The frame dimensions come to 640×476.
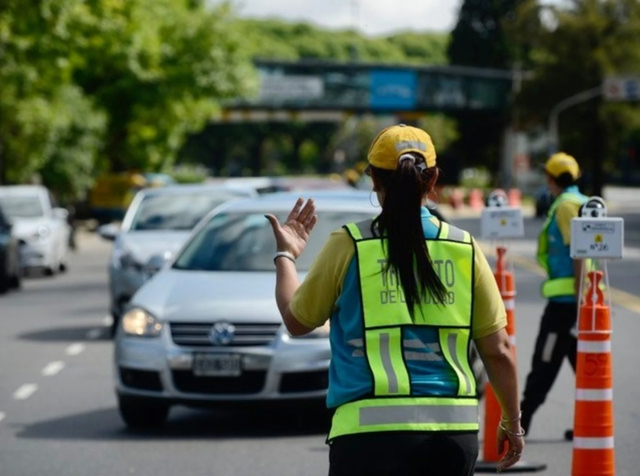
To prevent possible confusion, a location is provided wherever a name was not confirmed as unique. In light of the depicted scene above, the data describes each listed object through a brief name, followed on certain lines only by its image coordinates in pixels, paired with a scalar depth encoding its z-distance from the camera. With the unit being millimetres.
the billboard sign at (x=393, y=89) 96562
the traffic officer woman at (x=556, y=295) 10102
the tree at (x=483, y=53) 83688
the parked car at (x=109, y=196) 58969
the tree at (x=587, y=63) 76438
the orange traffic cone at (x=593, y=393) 7328
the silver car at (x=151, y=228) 17906
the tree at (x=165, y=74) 53906
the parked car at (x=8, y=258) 25567
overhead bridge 95875
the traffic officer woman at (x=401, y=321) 4754
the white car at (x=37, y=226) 29328
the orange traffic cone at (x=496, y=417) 9359
